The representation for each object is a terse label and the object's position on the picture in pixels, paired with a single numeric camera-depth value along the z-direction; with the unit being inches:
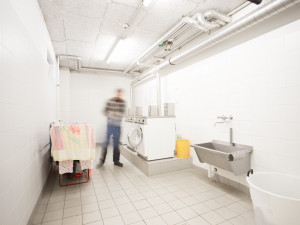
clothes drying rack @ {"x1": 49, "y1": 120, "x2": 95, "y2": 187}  106.4
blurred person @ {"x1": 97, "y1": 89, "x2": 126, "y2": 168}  136.7
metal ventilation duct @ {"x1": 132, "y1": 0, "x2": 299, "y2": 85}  72.5
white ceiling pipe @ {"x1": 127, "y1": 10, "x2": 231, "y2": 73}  100.0
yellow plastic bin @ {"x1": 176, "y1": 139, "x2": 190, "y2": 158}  140.1
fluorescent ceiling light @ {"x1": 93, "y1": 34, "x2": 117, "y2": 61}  142.5
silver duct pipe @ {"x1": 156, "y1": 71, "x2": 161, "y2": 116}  180.4
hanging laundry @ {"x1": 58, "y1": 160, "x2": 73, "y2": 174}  99.8
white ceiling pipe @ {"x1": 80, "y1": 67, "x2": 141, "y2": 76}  231.1
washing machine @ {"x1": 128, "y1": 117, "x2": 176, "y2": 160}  132.0
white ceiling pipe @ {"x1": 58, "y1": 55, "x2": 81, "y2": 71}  181.9
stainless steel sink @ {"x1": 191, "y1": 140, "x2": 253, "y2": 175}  87.5
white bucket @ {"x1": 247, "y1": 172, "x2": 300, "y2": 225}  53.0
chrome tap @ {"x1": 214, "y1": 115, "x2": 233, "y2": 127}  105.8
